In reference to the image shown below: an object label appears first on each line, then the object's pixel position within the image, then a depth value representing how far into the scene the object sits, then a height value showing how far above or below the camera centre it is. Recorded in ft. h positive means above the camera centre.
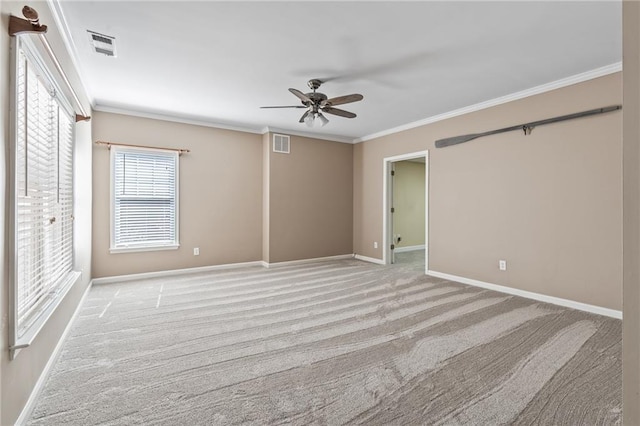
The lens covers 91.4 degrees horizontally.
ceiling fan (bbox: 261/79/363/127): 10.69 +4.02
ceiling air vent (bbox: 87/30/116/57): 8.58 +4.84
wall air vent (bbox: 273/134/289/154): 18.37 +4.14
